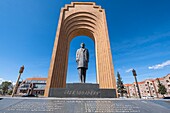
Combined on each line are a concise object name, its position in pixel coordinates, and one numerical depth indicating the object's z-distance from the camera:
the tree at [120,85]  34.38
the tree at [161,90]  32.67
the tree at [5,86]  44.98
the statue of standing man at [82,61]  6.65
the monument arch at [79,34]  10.45
